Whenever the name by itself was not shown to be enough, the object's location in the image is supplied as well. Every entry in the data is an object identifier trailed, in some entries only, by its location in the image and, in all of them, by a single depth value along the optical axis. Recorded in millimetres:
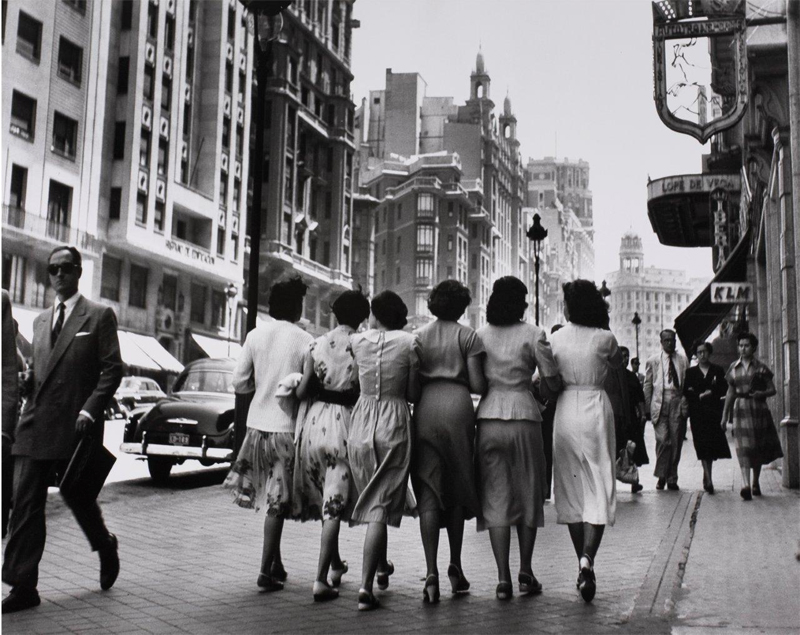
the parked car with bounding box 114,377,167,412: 26719
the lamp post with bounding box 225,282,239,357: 34259
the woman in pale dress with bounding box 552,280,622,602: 5688
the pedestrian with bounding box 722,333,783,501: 10727
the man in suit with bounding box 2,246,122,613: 5109
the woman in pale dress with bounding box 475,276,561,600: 5602
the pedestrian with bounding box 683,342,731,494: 11383
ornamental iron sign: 11617
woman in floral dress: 5613
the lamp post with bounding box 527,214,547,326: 22859
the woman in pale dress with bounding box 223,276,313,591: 5719
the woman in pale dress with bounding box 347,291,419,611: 5418
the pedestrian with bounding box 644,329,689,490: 11625
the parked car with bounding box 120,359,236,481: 11977
